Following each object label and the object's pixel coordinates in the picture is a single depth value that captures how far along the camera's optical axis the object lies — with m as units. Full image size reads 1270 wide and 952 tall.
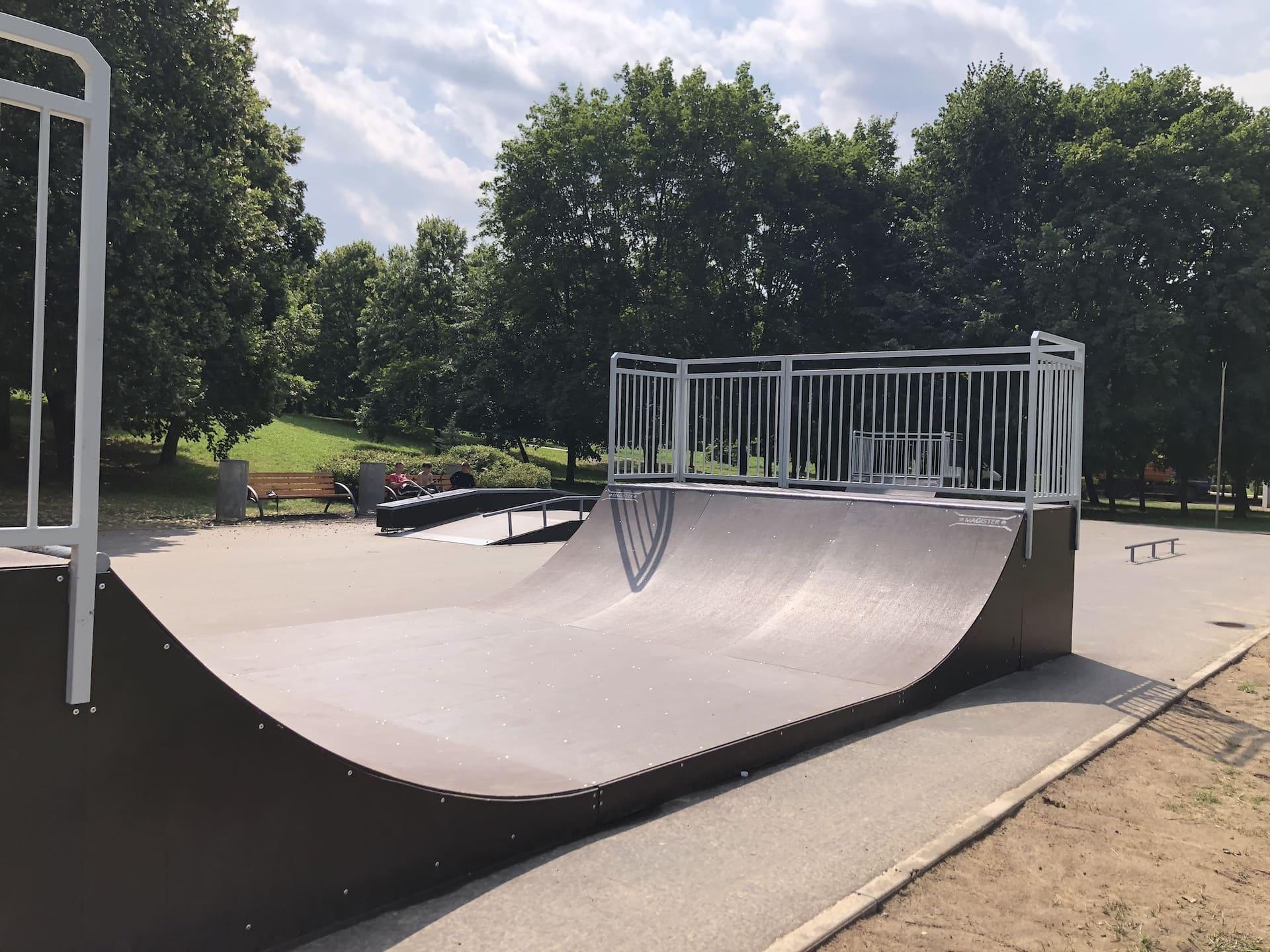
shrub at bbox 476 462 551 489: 23.30
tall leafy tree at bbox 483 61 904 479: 33.72
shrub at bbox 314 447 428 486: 22.55
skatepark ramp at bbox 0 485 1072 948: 2.67
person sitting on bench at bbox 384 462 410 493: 21.11
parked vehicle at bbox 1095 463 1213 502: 46.34
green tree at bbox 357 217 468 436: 47.69
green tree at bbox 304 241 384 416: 62.97
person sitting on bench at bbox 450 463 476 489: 20.53
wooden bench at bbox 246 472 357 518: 20.14
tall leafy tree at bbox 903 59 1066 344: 31.17
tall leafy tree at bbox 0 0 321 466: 17.80
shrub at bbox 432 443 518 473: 24.23
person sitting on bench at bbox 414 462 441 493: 21.47
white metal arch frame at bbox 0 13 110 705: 2.56
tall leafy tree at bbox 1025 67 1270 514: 27.91
